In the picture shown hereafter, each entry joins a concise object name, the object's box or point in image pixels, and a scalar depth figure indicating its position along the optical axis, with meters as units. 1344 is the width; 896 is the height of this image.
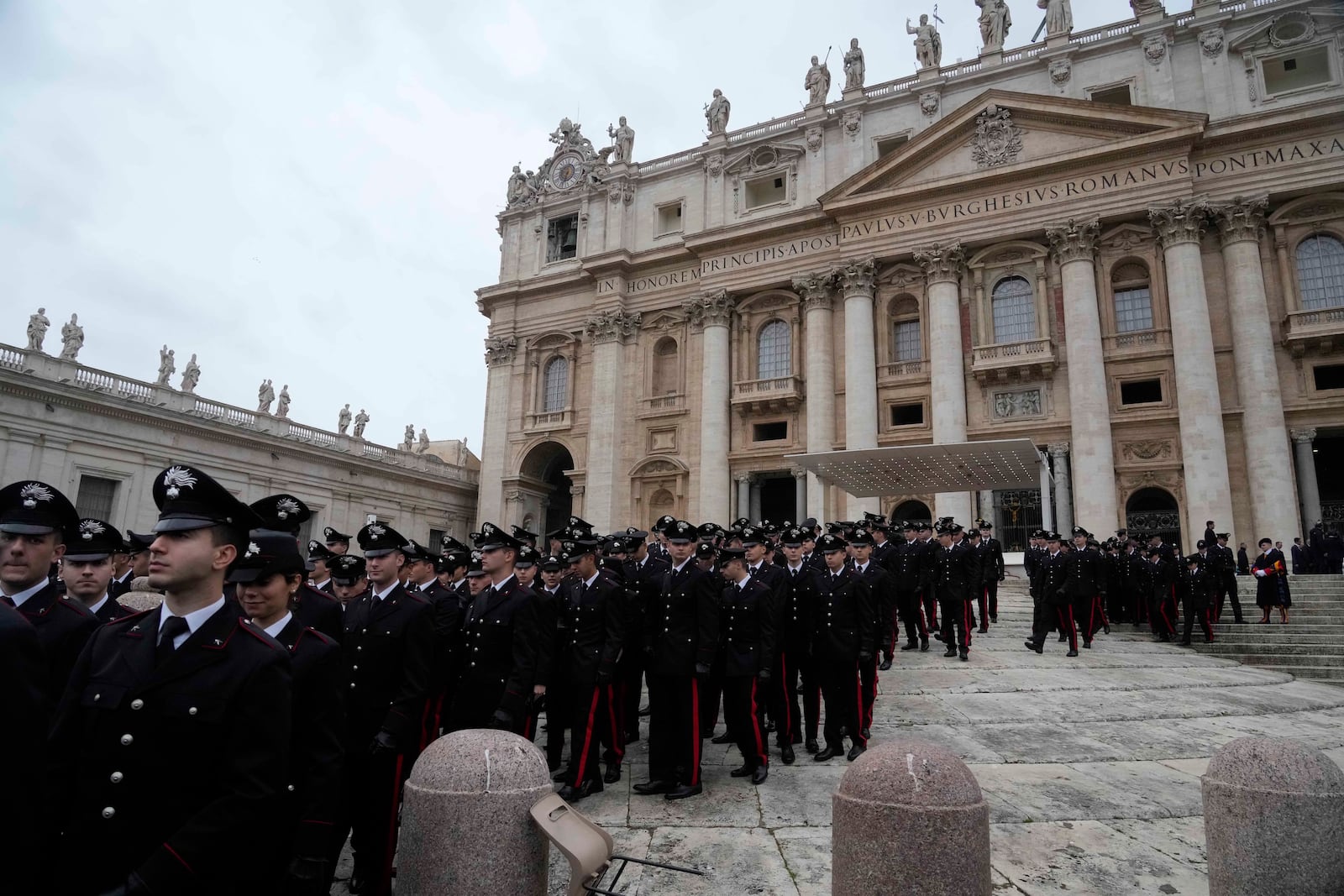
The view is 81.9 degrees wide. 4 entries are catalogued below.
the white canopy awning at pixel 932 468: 21.66
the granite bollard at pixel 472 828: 3.74
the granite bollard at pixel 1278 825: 4.25
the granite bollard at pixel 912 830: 3.69
